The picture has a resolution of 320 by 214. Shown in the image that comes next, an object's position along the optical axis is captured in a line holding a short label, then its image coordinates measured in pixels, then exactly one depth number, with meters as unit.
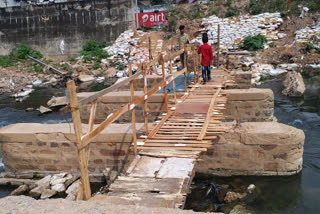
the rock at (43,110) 12.91
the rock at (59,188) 6.17
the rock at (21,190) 6.35
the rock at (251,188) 5.83
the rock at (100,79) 19.18
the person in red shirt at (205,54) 9.46
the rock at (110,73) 19.86
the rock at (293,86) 12.80
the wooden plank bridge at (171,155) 3.93
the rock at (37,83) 19.48
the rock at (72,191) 5.98
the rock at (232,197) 5.56
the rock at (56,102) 13.17
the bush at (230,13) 24.08
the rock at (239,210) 5.27
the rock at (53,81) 19.61
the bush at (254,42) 20.09
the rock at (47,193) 6.08
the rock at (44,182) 6.21
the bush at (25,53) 23.75
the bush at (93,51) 22.47
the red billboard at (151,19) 25.33
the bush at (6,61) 22.41
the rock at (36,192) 6.09
